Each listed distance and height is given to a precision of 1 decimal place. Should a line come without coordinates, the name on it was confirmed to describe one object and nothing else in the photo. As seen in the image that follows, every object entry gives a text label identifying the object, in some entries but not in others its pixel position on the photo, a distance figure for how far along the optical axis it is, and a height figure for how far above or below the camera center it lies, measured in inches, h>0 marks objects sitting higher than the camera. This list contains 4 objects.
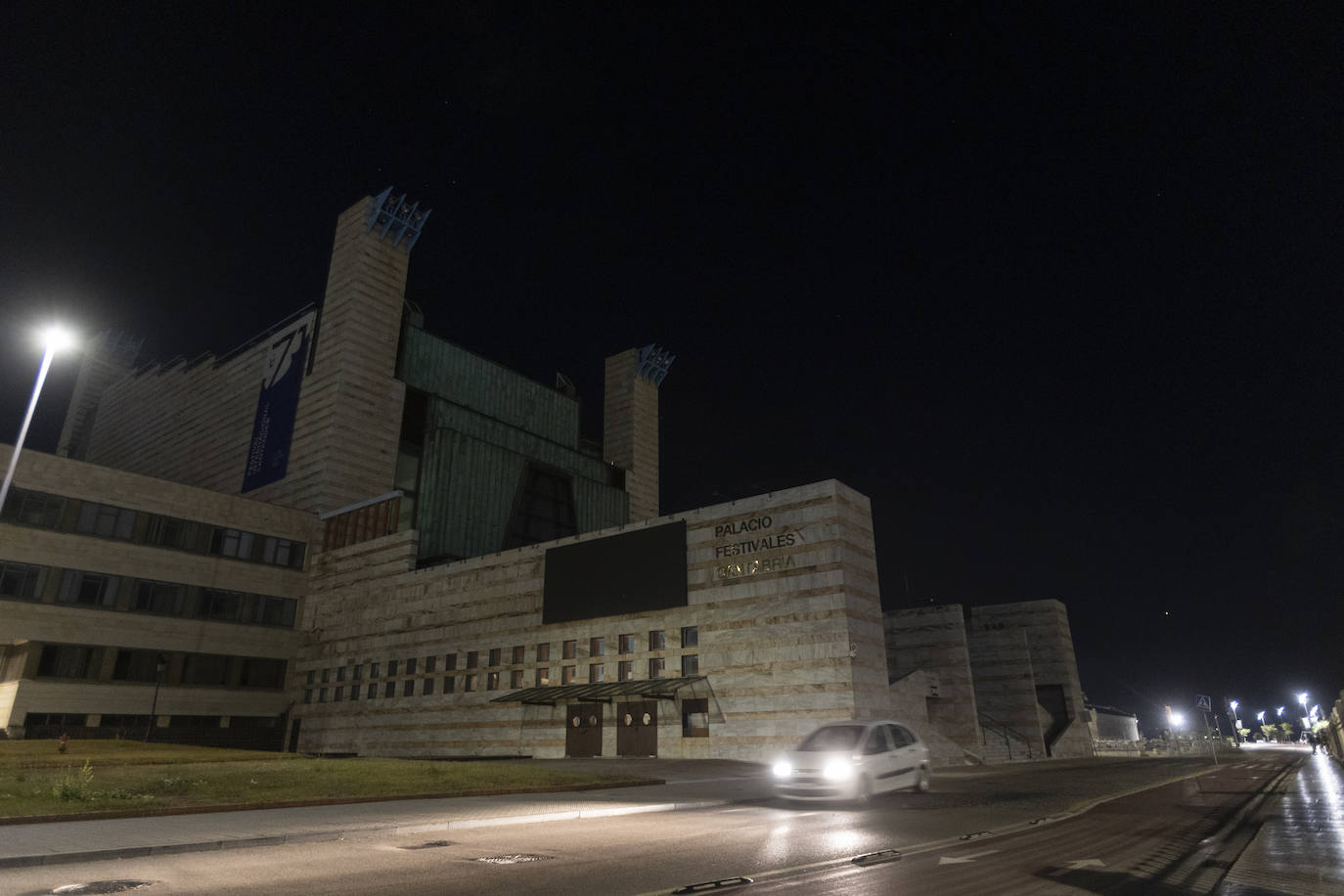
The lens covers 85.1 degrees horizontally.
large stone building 1275.8 +280.8
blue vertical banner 2432.3 +1031.9
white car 558.3 -30.5
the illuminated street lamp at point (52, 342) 764.0 +385.7
